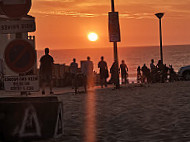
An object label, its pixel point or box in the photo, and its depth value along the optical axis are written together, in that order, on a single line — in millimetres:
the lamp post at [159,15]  33447
